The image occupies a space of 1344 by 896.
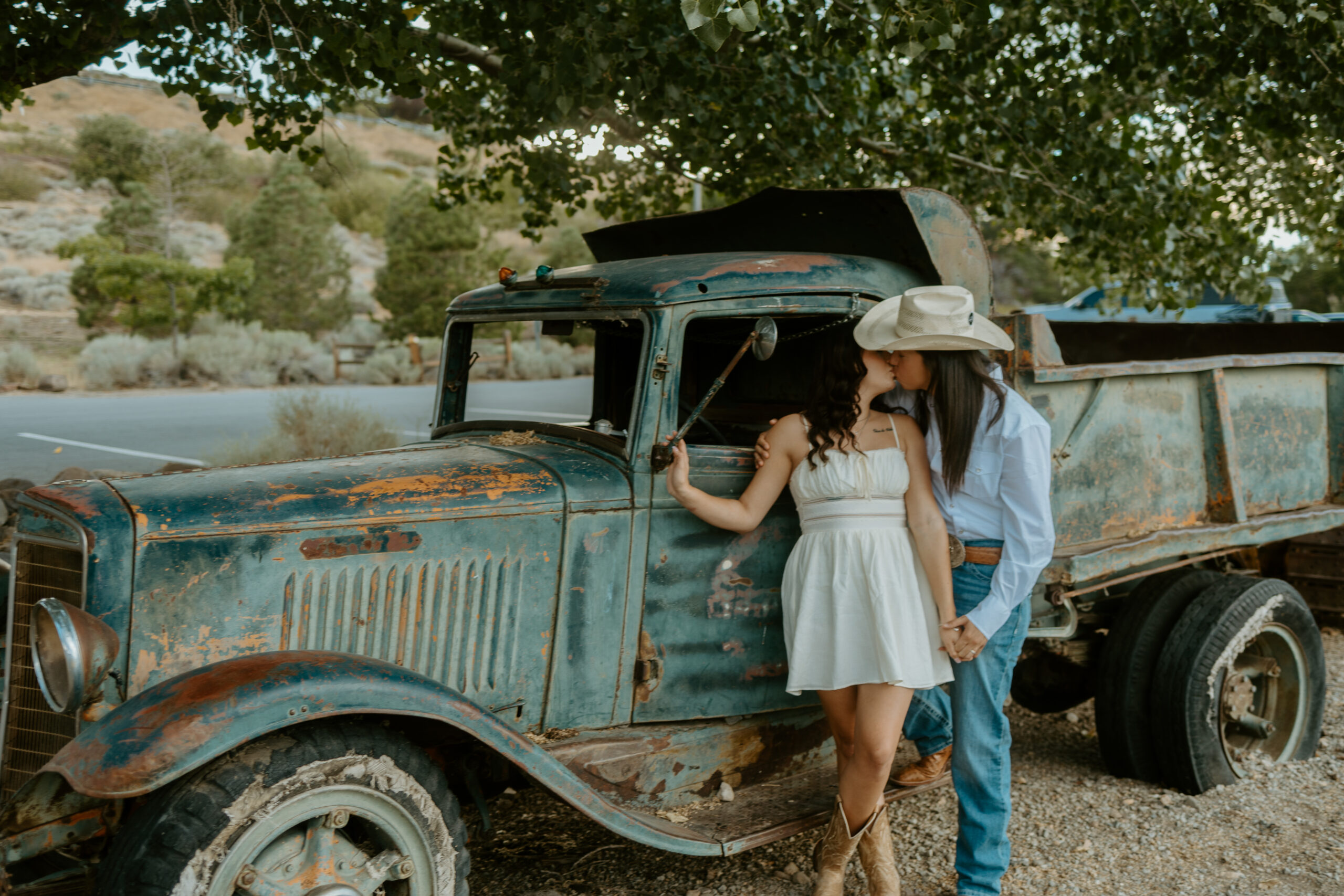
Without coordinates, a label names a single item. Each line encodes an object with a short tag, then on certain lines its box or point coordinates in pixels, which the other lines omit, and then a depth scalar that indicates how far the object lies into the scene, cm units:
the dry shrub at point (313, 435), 1033
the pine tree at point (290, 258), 3059
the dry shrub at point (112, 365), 1898
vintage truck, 225
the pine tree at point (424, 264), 2883
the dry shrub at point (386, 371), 2248
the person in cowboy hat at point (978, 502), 292
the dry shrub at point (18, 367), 1752
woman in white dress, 289
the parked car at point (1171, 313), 1127
